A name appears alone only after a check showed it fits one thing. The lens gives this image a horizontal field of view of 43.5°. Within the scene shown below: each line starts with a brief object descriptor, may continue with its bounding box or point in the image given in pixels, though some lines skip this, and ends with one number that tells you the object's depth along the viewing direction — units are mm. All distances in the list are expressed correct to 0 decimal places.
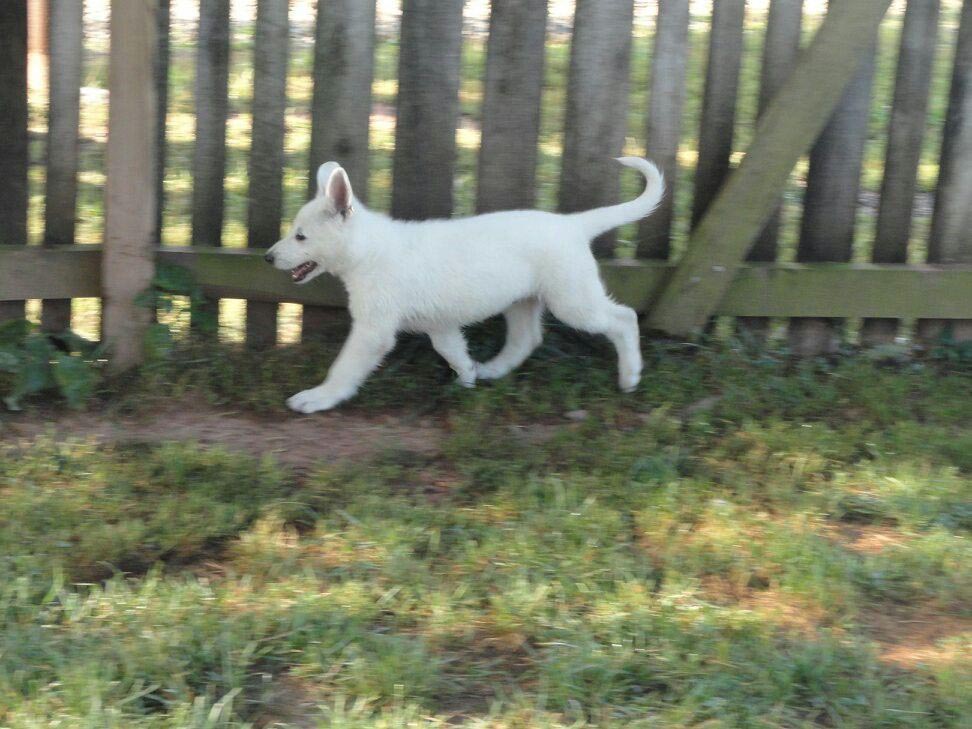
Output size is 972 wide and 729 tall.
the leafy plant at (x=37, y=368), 4438
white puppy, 4602
